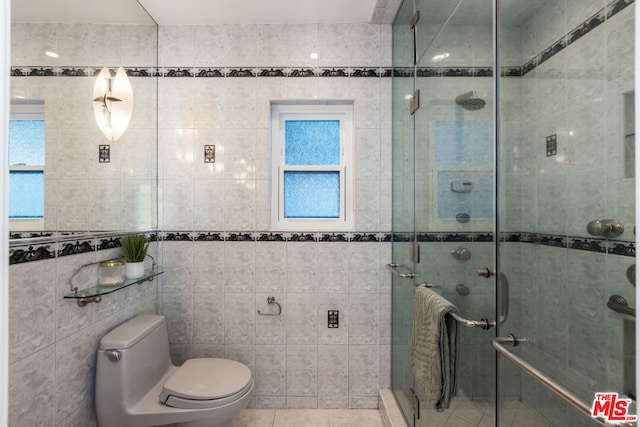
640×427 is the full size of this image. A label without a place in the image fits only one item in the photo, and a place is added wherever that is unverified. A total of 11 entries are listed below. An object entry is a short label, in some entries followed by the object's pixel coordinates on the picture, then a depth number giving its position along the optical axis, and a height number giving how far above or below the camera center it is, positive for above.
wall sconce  1.55 +0.59
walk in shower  0.61 +0.05
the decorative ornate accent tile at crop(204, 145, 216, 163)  2.02 +0.40
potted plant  1.69 -0.22
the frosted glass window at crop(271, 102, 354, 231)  2.12 +0.35
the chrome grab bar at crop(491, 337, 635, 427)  0.60 -0.37
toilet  1.45 -0.86
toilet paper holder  2.01 -0.60
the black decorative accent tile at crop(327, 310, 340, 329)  2.03 -0.66
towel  1.14 -0.52
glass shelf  1.35 -0.35
